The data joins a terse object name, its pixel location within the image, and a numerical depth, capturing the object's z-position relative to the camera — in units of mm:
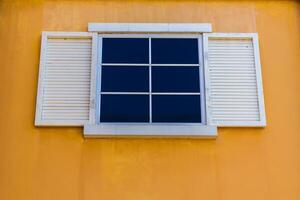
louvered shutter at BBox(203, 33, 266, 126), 6602
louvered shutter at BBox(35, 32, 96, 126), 6559
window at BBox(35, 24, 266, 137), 6543
